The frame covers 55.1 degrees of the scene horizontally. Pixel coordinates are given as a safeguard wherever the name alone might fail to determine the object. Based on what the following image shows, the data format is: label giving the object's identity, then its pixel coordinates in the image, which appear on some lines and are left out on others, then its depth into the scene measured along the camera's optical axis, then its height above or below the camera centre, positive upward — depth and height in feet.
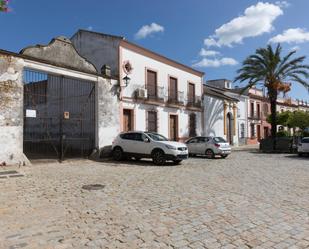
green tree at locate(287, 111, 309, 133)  98.37 +5.26
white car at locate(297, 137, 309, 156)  65.82 -2.45
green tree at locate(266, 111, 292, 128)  114.91 +6.80
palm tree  80.64 +17.67
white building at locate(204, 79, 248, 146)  92.32 +7.57
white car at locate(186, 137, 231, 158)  61.57 -2.26
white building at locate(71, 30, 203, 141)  61.67 +12.33
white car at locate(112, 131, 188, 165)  47.70 -1.89
